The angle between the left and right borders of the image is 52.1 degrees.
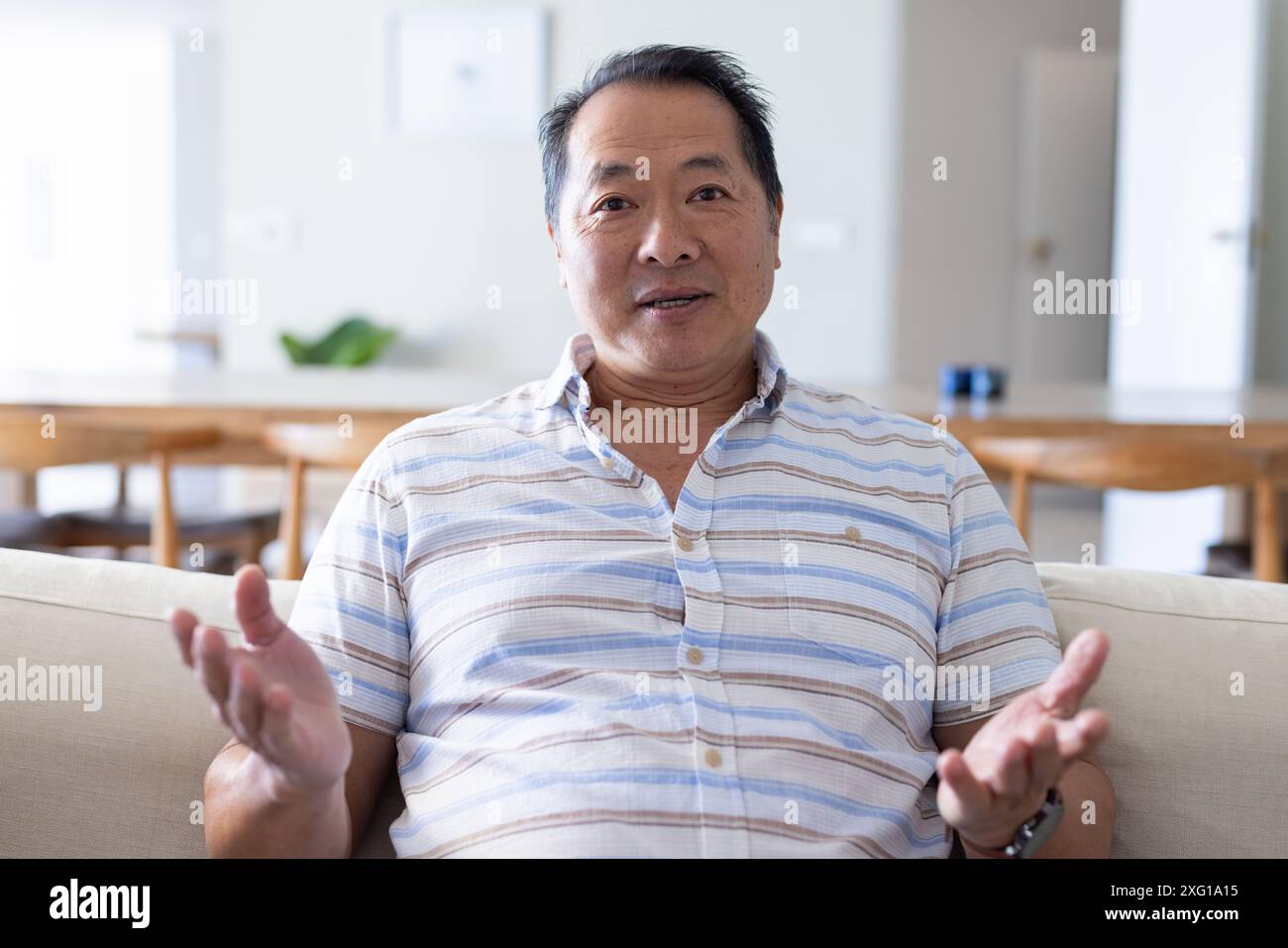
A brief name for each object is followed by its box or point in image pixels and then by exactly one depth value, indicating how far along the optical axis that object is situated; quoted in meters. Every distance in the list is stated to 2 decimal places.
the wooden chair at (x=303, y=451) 2.17
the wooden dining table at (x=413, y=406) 2.31
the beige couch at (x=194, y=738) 1.15
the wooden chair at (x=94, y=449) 2.17
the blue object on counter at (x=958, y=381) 2.71
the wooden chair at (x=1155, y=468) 2.11
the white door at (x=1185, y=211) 3.96
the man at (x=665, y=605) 1.00
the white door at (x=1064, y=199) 5.00
